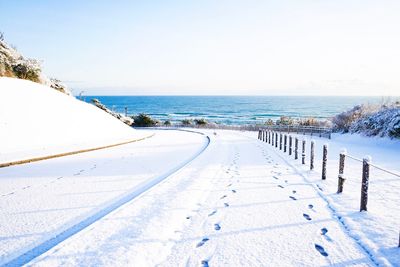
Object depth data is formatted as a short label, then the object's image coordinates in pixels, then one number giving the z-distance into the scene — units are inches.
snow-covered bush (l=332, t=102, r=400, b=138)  768.3
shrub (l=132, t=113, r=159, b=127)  1705.2
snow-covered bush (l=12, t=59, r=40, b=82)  834.2
